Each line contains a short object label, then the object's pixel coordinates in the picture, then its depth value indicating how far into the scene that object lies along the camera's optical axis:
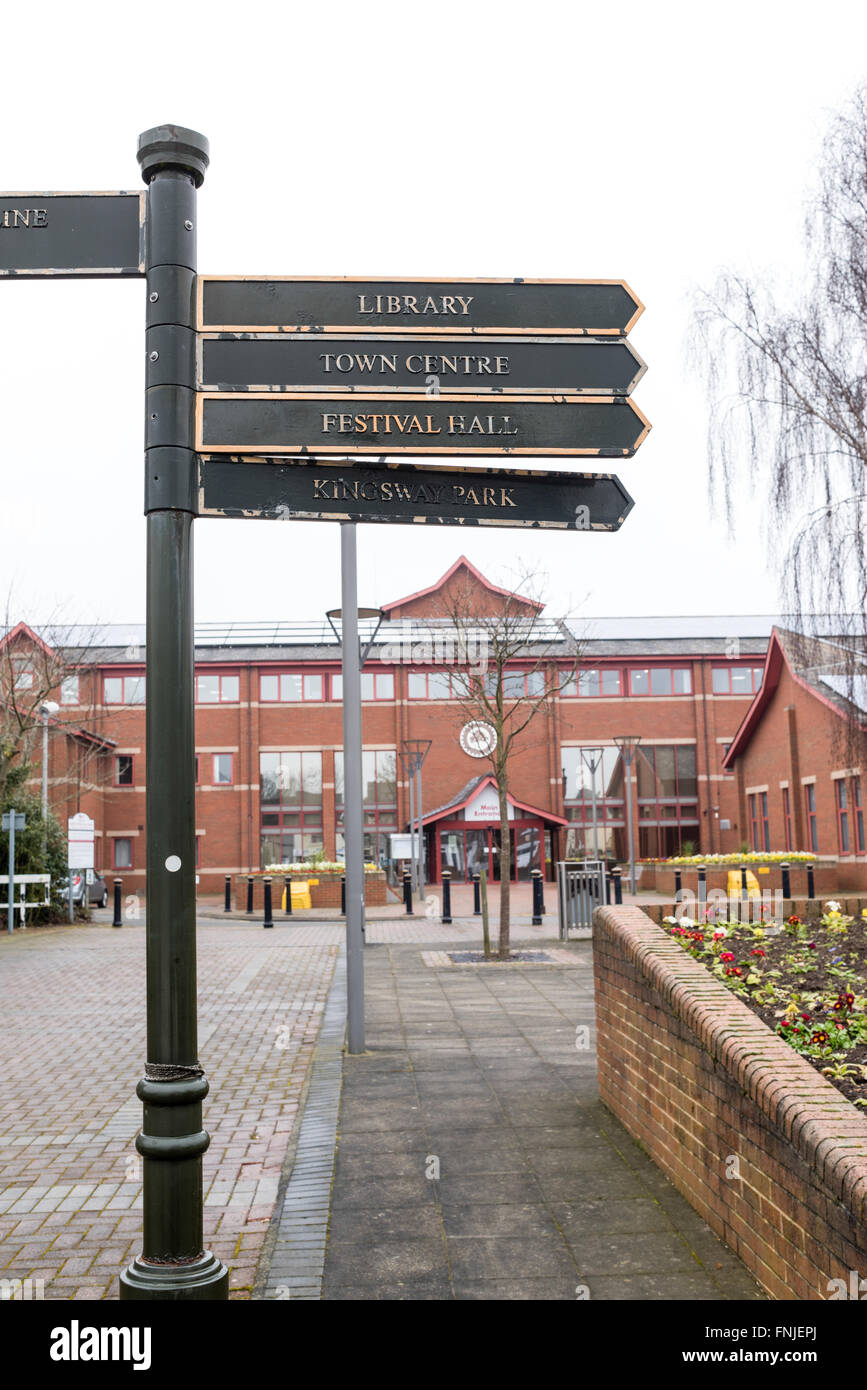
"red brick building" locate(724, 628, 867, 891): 30.70
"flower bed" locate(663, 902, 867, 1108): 4.70
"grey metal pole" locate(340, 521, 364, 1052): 9.05
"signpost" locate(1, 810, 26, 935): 22.06
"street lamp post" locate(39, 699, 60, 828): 26.61
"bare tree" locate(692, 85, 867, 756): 17.12
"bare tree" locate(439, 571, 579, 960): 17.23
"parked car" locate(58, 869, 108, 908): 38.07
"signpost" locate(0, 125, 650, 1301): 3.54
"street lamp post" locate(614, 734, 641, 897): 36.88
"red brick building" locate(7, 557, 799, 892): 46.84
